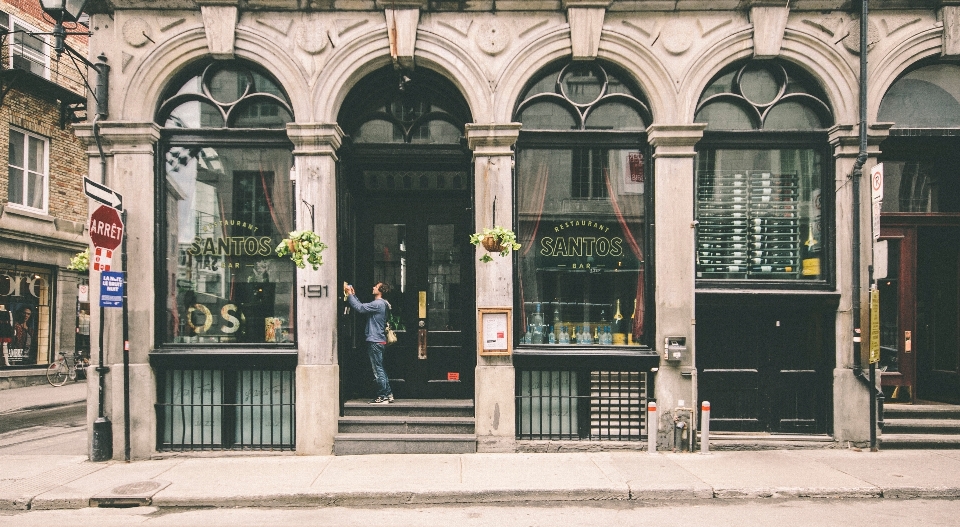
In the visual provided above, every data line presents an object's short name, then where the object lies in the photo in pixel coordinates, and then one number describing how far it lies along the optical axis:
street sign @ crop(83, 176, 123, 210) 7.99
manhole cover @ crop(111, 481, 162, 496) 7.07
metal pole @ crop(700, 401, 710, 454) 8.52
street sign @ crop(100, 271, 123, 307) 8.33
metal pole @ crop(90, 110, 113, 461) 8.48
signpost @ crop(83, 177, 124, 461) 8.09
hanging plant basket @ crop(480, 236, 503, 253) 8.41
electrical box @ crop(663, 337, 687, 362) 8.76
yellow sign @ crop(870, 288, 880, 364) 8.73
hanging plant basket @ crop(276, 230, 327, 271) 8.24
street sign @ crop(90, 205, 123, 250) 8.05
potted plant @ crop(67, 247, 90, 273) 9.84
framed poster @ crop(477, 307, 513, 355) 8.81
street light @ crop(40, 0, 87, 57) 8.41
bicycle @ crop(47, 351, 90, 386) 18.33
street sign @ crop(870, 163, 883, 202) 8.71
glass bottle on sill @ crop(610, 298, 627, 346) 9.25
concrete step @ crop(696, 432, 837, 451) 8.88
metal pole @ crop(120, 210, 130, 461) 8.58
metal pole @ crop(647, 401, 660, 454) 8.62
